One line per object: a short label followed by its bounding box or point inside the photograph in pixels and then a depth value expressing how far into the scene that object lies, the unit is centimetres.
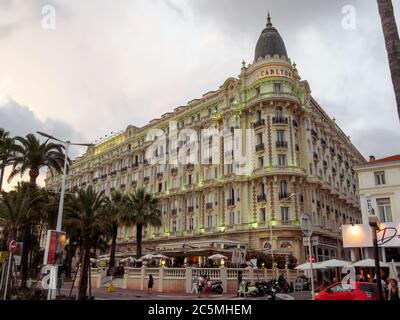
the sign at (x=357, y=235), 1809
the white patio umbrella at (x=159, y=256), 3805
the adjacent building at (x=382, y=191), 3259
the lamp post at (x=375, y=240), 952
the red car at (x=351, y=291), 1570
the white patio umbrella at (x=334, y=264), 2888
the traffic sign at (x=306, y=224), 1395
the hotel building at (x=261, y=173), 4762
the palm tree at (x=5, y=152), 3206
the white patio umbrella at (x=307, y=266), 2931
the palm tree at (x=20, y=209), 2742
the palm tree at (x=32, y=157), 3166
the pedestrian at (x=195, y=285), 2869
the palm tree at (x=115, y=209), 4307
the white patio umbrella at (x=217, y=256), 3389
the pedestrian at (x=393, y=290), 1492
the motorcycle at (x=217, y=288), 2900
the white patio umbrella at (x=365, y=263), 2742
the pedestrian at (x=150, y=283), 2937
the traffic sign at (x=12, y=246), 1794
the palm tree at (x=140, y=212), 4516
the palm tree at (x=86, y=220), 2475
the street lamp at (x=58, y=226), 1718
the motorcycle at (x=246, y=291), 2475
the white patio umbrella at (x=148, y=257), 3781
